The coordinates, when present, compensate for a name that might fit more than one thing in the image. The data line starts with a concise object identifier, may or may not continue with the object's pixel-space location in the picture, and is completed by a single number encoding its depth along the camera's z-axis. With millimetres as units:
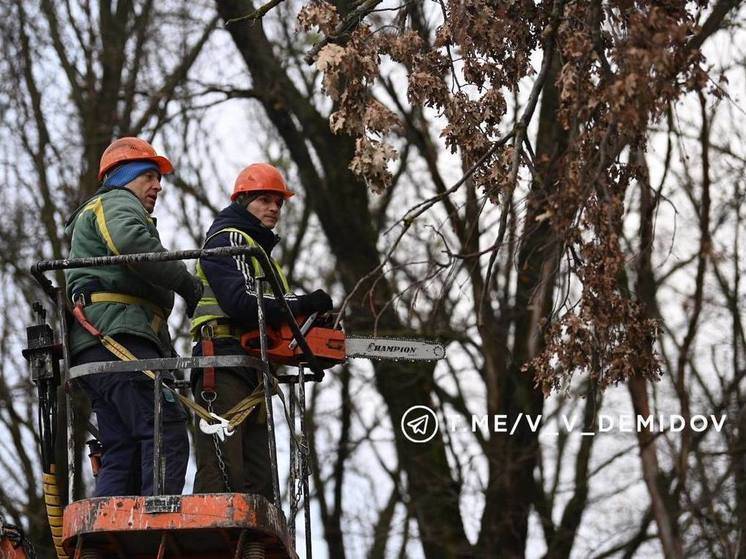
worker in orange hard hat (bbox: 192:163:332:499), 14875
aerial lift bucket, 13781
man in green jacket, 14461
